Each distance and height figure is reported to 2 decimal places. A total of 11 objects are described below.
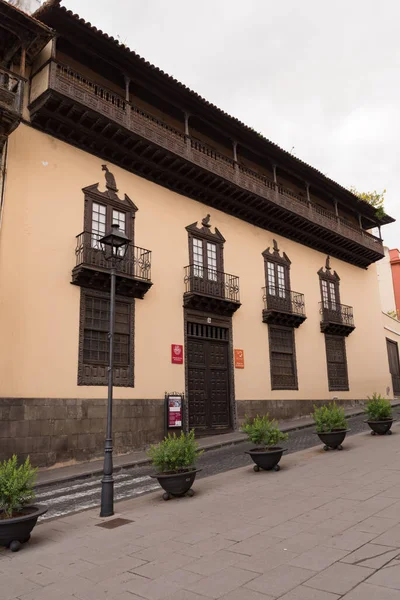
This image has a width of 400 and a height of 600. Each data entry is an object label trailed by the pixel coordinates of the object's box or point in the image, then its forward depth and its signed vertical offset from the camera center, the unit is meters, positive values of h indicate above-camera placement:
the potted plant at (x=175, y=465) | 8.47 -1.06
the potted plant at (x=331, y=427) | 12.14 -0.62
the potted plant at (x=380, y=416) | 14.16 -0.44
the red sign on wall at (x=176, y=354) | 15.91 +1.79
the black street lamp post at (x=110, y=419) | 7.70 -0.18
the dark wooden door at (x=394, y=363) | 28.36 +2.33
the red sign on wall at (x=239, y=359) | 18.17 +1.78
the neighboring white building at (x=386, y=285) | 35.16 +8.81
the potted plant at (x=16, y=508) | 6.14 -1.32
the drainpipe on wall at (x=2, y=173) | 12.50 +6.35
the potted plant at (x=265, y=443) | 10.27 -0.86
